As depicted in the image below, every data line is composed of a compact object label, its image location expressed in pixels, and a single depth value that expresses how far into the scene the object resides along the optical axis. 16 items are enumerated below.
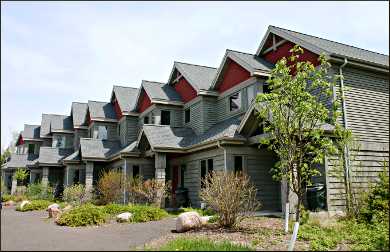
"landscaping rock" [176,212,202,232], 11.02
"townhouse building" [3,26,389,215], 15.20
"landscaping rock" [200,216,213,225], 12.00
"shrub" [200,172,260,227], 11.44
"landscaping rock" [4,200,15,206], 26.75
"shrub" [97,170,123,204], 20.14
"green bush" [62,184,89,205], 21.17
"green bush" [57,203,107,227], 12.56
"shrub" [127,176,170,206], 18.38
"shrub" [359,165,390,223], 11.39
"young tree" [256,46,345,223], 9.95
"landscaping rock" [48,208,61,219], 15.25
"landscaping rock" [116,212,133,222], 13.90
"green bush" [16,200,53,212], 20.33
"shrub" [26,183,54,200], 28.59
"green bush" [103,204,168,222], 14.27
